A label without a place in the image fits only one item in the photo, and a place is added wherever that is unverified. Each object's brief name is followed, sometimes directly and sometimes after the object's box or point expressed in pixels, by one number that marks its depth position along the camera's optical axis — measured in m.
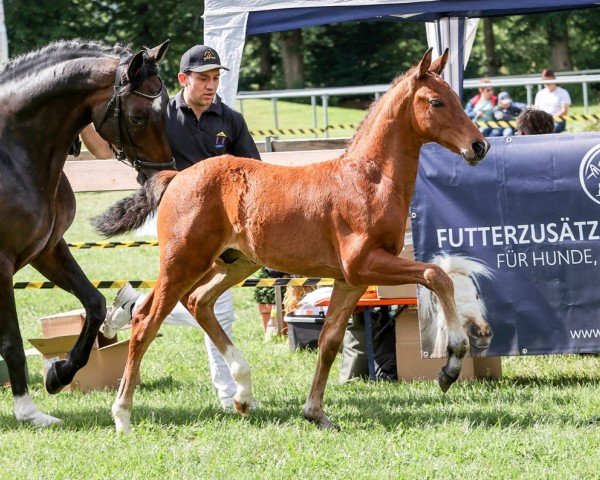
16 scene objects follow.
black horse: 11.89
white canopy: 16.86
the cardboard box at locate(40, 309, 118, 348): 15.11
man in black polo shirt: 12.86
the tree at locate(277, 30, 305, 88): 75.11
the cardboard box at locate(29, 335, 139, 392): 14.87
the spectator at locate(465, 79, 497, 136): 39.10
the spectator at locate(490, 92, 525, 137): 37.93
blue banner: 13.62
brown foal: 10.92
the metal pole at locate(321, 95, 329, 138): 42.47
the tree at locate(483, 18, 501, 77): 69.68
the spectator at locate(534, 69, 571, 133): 37.90
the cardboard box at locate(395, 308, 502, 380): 14.46
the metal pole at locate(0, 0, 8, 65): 26.95
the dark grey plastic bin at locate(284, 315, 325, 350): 16.61
